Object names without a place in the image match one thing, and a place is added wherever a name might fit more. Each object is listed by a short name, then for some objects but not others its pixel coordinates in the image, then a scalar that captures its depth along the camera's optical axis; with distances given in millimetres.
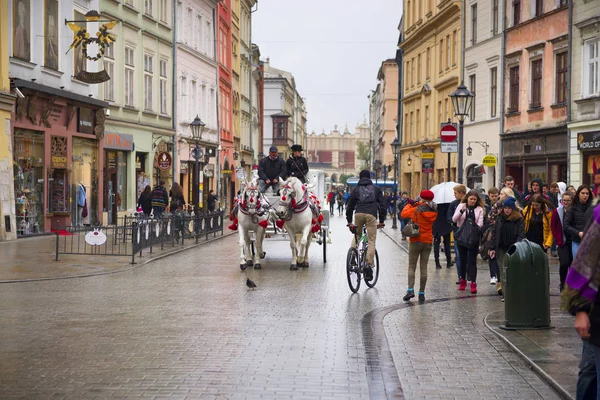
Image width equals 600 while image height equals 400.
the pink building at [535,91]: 33688
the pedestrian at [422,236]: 14281
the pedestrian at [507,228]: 14117
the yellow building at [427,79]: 50000
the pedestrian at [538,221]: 14984
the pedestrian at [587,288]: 5070
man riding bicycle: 15797
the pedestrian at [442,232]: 20953
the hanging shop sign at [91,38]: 26578
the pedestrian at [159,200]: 29359
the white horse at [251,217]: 18781
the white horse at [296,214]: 18766
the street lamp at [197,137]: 34625
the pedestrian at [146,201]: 30125
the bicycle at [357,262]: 14852
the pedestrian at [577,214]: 13438
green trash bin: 10914
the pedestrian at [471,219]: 15469
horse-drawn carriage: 18797
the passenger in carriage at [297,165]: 20234
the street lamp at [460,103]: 22688
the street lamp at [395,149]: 49509
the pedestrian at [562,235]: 14062
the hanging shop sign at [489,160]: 33812
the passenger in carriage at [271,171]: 20031
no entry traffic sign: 24156
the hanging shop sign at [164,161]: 31703
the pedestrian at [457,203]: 16344
